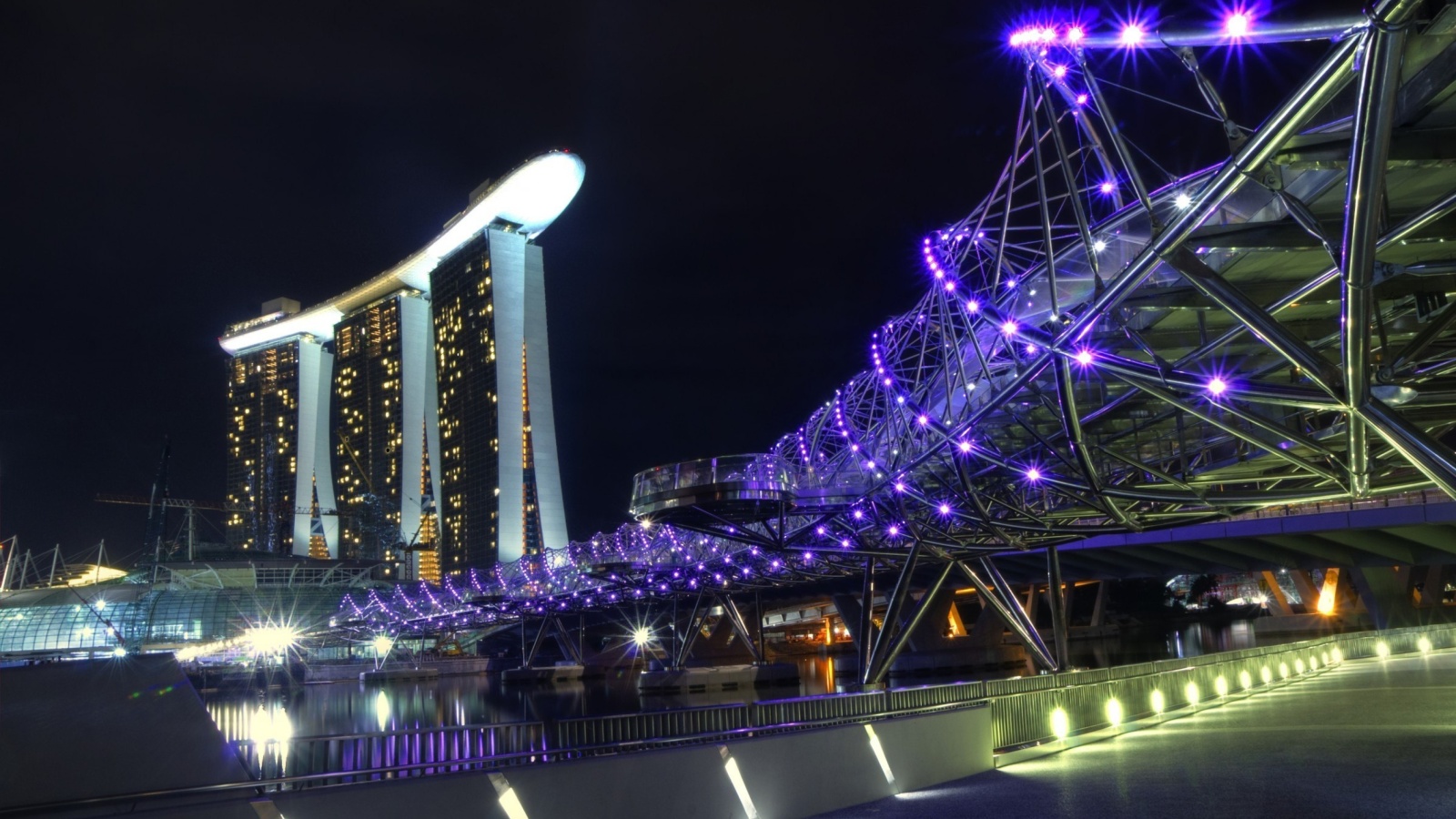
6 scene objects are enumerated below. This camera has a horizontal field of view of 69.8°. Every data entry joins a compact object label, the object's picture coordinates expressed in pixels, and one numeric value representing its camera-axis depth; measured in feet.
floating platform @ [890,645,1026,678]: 210.18
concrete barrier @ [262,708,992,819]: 27.48
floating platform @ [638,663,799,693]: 192.85
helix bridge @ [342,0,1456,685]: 30.53
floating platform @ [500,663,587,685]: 267.18
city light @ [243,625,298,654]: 295.97
